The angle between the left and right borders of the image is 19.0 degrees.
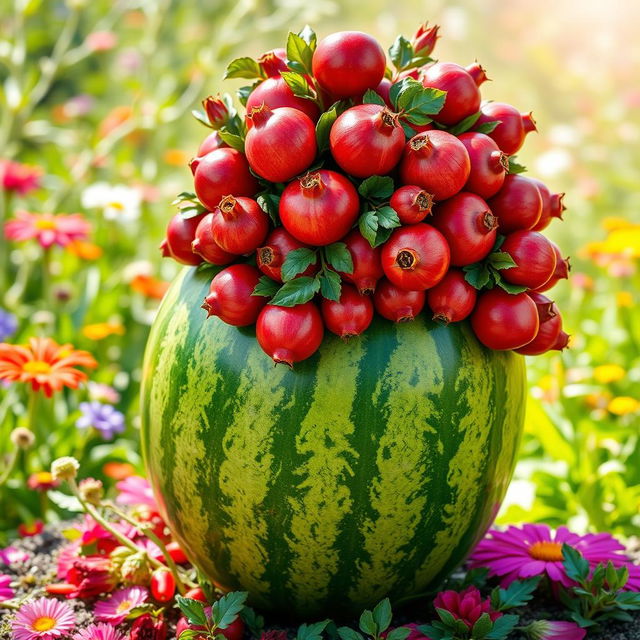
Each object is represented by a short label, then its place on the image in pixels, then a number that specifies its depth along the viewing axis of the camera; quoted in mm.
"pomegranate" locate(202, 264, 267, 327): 1642
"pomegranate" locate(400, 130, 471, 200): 1626
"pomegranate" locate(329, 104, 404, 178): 1614
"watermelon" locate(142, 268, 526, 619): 1643
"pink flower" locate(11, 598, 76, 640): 1684
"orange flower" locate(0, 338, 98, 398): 1905
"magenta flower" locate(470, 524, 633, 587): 1774
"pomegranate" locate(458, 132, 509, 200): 1660
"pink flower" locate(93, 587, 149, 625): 1722
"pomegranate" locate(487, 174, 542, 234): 1691
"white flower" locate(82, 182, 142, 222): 2892
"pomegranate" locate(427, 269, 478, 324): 1649
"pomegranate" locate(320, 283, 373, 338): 1625
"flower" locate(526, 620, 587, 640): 1693
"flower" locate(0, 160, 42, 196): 2577
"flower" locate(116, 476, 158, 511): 1903
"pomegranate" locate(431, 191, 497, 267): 1640
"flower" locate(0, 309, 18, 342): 2224
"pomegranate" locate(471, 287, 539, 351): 1661
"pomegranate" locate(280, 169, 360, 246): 1609
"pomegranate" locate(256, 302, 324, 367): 1610
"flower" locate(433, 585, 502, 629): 1681
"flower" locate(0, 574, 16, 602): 1749
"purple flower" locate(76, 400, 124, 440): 2042
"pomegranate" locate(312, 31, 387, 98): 1654
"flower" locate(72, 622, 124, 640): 1665
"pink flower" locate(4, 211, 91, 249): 2294
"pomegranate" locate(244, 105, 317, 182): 1623
